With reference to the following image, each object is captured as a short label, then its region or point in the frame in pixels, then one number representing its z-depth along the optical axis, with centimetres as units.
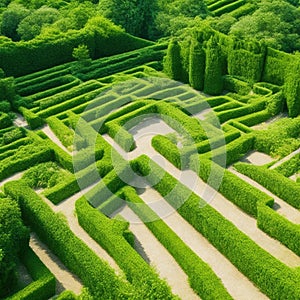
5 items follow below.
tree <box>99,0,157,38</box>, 7075
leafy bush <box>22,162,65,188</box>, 3984
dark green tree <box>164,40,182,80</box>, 5638
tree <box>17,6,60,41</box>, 6812
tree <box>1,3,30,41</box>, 7131
